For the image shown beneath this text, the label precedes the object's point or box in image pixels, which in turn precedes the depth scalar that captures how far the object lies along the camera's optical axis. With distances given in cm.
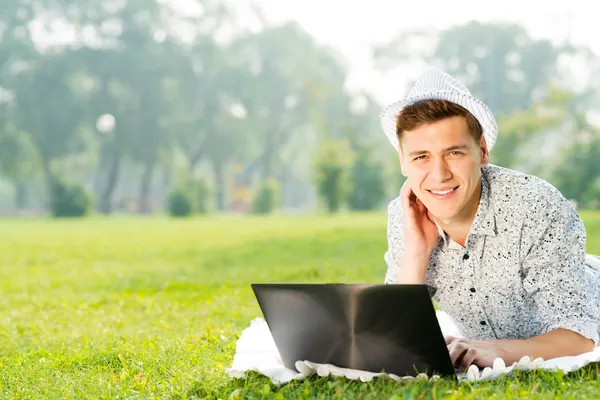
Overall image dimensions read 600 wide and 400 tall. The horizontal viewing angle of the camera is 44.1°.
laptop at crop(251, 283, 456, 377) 280
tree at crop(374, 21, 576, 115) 4309
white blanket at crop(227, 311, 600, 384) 307
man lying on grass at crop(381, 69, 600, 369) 314
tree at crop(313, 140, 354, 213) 2659
